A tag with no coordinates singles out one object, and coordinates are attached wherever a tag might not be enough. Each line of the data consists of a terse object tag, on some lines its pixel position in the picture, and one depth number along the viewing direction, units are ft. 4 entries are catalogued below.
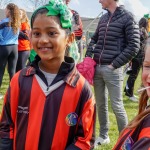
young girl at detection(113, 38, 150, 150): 3.64
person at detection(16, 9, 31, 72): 20.79
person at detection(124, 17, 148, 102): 20.16
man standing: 10.78
